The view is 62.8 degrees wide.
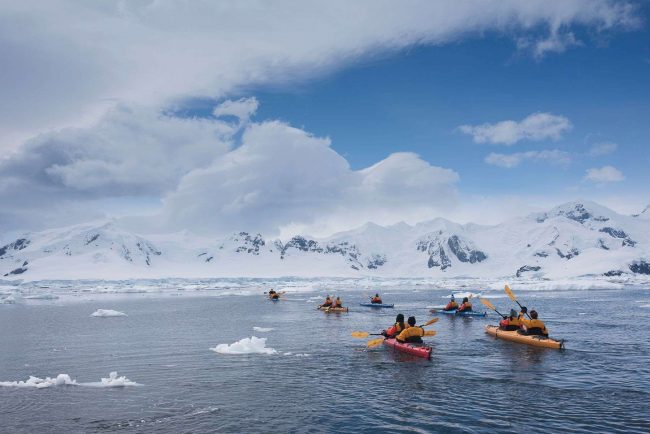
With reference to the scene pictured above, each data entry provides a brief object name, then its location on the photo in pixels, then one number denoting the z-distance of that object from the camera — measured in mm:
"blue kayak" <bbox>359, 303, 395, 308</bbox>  46531
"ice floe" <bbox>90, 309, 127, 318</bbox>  38031
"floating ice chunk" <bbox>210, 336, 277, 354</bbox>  21172
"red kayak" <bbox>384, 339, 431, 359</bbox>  19589
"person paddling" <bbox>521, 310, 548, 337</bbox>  22672
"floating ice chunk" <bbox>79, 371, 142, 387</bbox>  15328
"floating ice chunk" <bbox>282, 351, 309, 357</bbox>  20984
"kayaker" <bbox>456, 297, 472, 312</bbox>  37281
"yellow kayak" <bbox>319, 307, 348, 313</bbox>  41312
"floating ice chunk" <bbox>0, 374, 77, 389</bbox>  15483
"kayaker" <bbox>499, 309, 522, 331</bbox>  24859
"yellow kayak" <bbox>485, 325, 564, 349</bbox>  21359
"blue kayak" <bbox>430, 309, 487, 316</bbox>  37094
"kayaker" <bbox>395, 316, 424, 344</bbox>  21253
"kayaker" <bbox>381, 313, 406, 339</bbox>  22430
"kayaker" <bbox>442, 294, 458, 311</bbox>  38688
